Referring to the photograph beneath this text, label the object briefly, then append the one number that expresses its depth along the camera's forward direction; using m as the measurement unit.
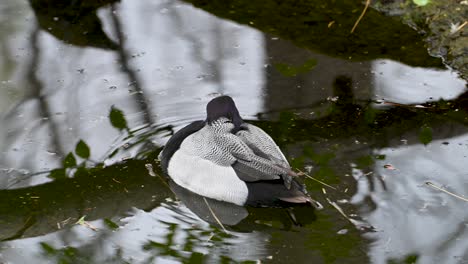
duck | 9.52
